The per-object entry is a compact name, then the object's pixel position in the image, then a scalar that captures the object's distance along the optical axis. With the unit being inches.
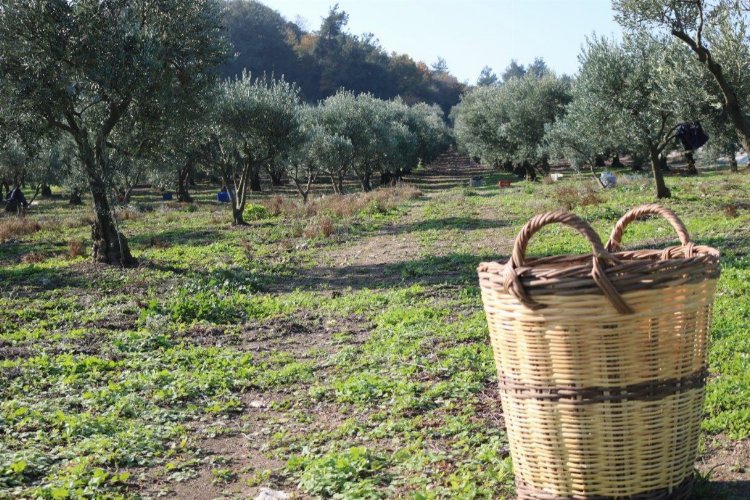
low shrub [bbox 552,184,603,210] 957.2
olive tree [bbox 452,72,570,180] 1840.6
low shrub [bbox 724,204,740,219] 701.9
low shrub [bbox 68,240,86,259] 768.9
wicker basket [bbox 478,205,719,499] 132.3
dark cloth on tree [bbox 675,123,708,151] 880.9
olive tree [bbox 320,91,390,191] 1856.5
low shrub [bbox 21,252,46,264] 737.0
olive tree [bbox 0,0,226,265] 601.9
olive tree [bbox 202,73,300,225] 1079.0
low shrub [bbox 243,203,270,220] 1185.7
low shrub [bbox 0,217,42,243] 991.0
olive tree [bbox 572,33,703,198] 916.6
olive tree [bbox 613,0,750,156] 605.9
